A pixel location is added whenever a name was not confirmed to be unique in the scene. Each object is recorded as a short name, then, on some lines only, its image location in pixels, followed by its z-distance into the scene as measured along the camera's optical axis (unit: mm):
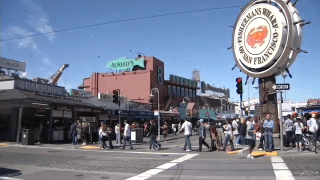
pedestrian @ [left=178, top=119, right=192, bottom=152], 14844
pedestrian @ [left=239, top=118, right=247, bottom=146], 16594
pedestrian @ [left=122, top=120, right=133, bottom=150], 16697
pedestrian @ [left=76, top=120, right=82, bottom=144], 19500
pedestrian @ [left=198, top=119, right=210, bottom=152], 14250
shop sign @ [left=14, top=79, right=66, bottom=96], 22828
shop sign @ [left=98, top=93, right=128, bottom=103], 30541
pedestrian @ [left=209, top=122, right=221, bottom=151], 14414
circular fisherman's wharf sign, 14297
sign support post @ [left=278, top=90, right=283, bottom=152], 12711
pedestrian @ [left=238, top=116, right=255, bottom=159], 11193
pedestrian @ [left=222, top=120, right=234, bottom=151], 14106
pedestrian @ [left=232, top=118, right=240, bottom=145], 16344
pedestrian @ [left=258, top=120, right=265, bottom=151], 13607
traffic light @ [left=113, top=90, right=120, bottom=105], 19359
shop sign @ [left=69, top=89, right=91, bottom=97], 27494
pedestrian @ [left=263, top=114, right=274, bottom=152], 12906
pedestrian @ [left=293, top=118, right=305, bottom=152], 12586
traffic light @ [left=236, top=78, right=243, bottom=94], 17422
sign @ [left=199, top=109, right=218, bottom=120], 52650
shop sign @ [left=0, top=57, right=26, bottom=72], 34141
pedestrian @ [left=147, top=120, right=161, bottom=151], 15741
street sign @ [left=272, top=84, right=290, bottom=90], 13031
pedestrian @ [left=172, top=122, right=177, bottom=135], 34812
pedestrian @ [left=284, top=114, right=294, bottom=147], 13594
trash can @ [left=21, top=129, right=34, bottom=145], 18641
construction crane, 49231
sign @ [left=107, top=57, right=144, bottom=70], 44625
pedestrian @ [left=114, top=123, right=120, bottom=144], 20308
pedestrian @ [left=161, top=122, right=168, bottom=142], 24534
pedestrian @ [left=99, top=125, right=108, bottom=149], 16594
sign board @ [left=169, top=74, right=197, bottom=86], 49762
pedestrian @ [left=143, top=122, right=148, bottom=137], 30664
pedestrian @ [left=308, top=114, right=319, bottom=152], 12394
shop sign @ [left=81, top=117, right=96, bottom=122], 24261
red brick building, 43000
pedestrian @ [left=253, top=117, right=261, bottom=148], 12117
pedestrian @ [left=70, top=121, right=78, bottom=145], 19703
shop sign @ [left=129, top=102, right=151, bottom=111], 35919
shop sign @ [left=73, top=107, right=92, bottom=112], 22325
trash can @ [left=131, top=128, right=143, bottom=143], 21172
